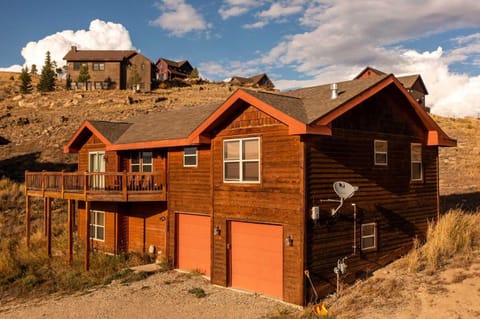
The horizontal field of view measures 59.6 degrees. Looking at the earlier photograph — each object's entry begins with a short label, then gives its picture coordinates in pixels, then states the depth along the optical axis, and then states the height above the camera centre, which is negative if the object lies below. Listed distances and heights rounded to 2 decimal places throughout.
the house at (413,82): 59.73 +11.36
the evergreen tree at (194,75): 96.05 +19.99
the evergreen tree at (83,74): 75.25 +15.63
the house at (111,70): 77.38 +17.08
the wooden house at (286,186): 12.71 -0.91
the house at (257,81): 104.18 +20.84
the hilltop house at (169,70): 95.38 +21.18
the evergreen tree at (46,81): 76.00 +14.86
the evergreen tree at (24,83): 77.11 +14.53
